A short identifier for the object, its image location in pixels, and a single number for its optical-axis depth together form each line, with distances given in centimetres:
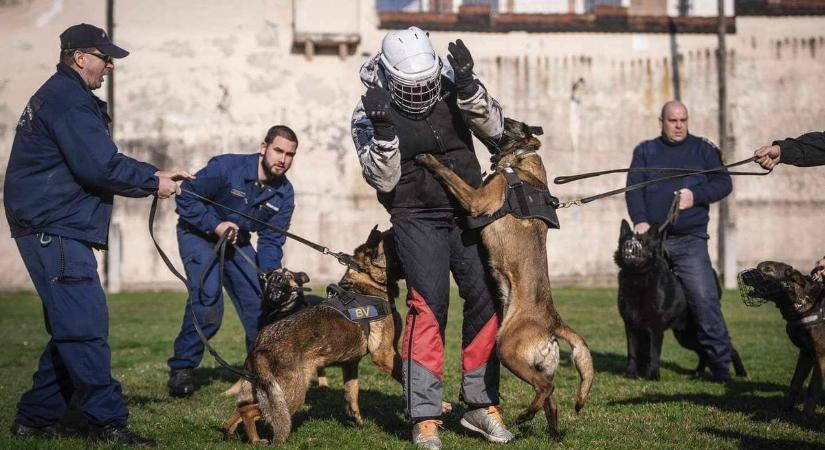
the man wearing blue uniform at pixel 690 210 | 809
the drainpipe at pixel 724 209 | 2084
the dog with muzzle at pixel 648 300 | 815
